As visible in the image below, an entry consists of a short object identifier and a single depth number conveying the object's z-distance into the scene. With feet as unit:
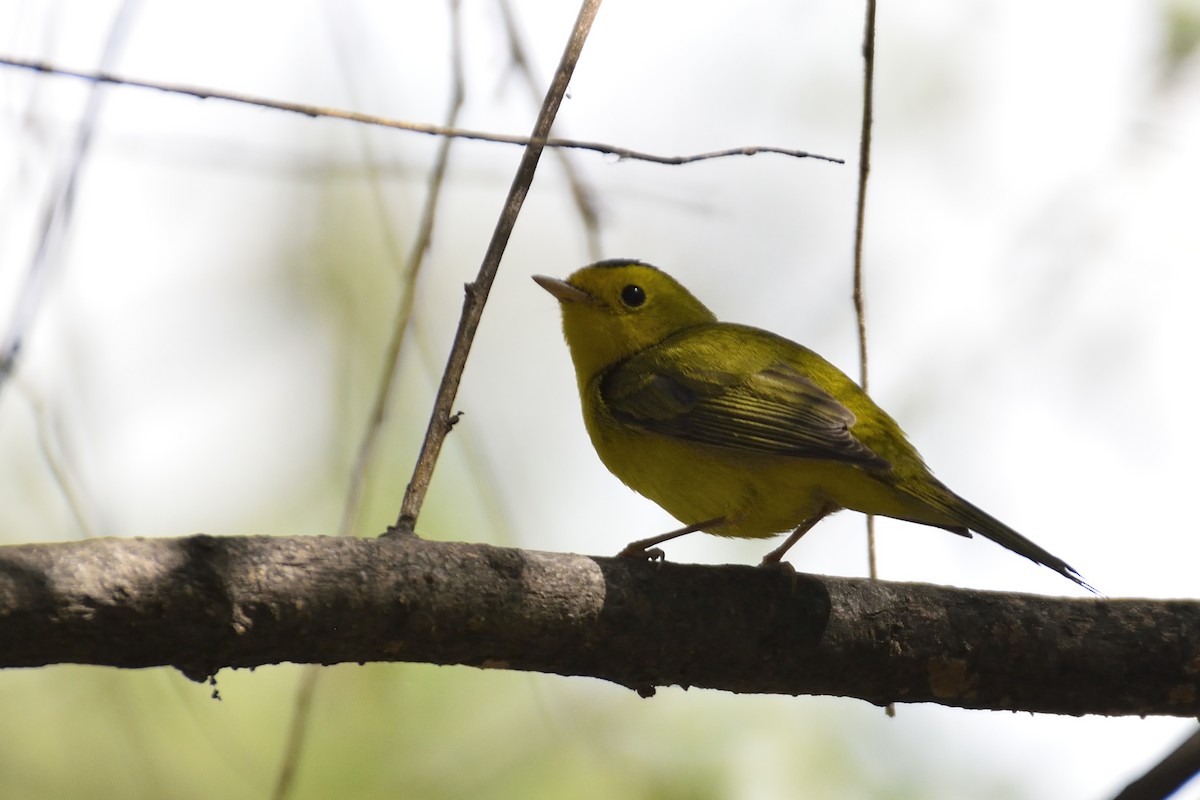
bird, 22.09
